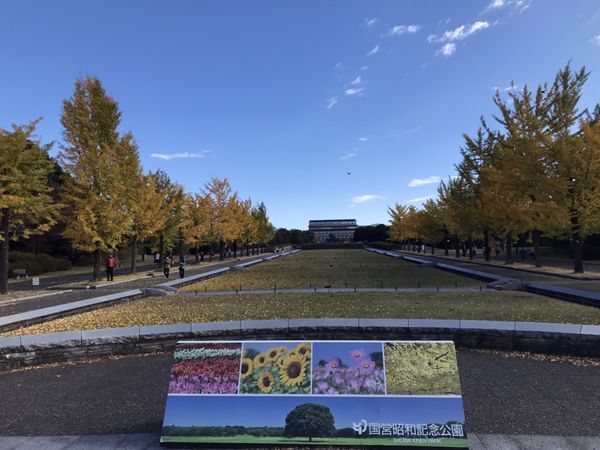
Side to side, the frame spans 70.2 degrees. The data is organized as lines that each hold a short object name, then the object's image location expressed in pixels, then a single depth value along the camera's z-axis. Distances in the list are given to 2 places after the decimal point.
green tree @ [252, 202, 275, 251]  68.38
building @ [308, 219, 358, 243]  174.75
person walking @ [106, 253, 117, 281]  23.81
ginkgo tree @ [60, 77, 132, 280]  22.56
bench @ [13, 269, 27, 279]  28.12
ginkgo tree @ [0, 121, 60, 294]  17.19
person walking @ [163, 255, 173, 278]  25.53
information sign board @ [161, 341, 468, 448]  3.88
